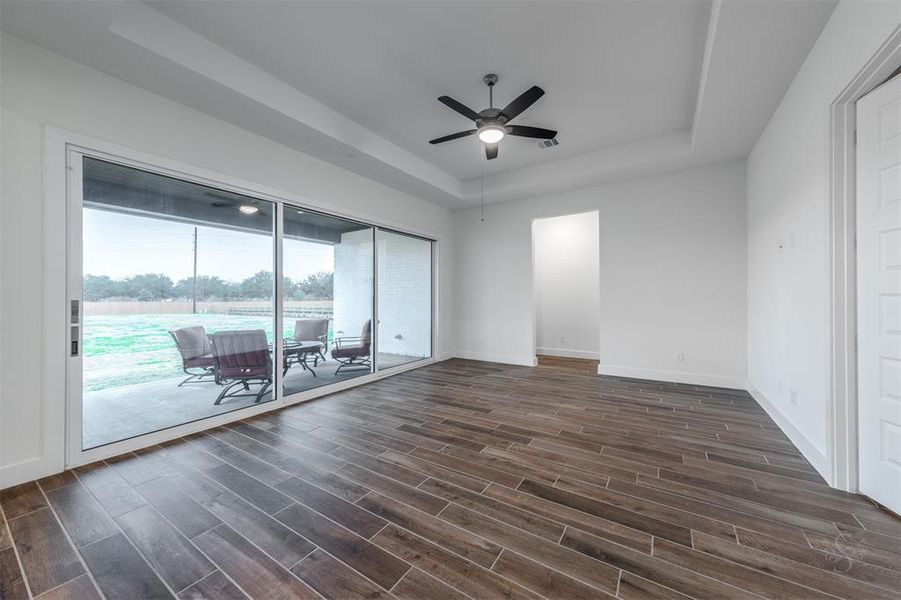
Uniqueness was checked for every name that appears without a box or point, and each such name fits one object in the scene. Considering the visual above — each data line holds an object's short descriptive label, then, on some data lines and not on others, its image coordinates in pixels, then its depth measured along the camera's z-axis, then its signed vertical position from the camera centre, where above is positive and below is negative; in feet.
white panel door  5.97 +0.19
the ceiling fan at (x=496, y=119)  9.44 +5.47
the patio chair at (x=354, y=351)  15.25 -2.31
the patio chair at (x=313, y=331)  13.25 -1.24
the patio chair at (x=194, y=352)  10.11 -1.59
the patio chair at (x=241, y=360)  11.09 -2.02
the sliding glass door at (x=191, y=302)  8.41 -0.04
